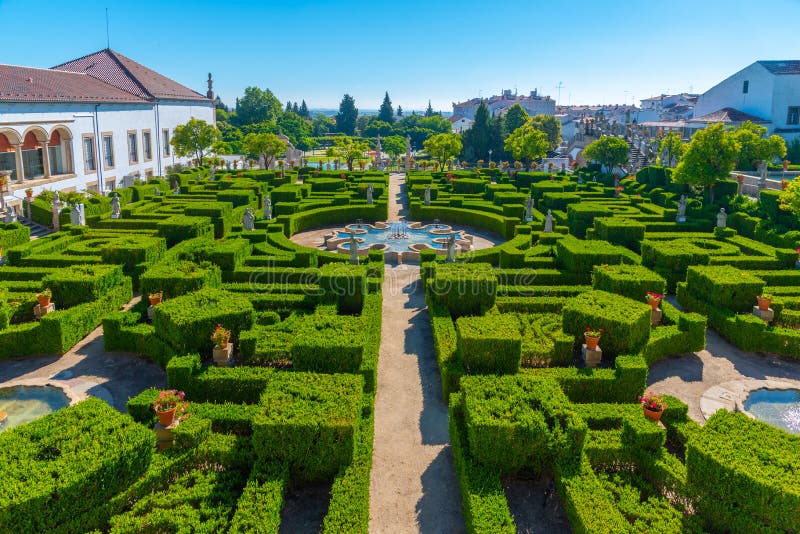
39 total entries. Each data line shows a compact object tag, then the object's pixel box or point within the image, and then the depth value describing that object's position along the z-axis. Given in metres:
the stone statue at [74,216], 31.36
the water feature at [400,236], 32.74
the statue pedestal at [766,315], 19.70
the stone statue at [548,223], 30.31
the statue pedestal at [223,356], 16.38
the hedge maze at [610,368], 10.16
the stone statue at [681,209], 33.91
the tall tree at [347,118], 144.75
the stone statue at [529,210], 34.56
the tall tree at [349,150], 63.50
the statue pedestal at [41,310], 19.45
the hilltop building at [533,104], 178.25
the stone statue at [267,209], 32.72
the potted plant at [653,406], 12.88
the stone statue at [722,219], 31.75
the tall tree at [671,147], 49.28
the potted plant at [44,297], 19.31
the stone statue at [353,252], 24.75
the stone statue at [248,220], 29.39
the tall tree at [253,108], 122.00
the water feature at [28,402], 14.55
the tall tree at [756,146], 42.50
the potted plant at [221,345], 16.36
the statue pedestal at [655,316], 19.45
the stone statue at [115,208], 32.53
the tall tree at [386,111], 150.12
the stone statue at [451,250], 25.03
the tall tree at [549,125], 98.38
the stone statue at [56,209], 33.06
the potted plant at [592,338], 16.55
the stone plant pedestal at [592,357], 16.55
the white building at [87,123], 38.94
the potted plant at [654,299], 19.38
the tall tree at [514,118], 98.44
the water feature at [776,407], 14.73
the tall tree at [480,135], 75.75
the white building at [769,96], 58.44
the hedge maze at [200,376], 10.05
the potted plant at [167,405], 12.30
